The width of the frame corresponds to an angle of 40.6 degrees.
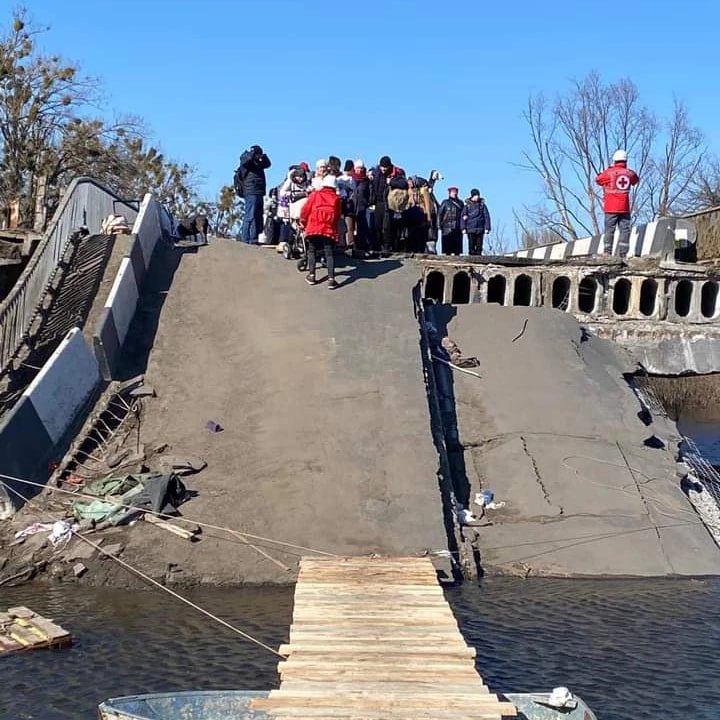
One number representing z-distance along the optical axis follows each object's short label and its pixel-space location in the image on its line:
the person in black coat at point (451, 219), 19.41
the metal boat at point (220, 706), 6.62
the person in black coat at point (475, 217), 19.44
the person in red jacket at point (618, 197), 17.59
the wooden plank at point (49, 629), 8.43
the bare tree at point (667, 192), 51.03
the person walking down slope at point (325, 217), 14.62
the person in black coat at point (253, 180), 16.94
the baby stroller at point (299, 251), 15.51
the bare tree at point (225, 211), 54.84
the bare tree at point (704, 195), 48.53
